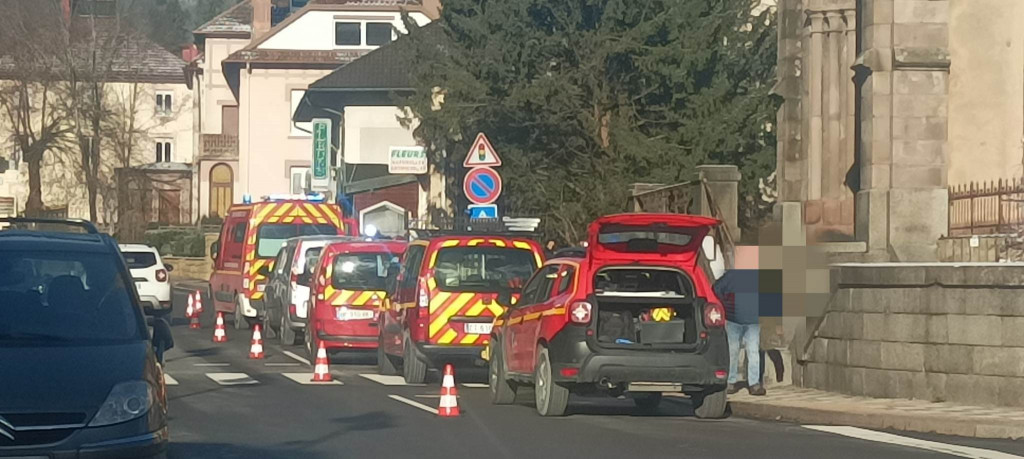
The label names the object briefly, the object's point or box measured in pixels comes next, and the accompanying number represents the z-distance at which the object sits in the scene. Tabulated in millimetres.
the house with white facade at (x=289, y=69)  81875
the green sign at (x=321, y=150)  68562
